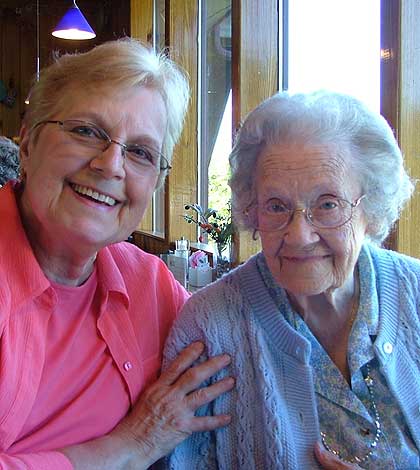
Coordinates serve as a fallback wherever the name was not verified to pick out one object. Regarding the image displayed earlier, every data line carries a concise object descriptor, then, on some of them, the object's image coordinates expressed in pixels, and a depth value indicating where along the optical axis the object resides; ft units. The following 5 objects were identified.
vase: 10.69
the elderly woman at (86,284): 3.89
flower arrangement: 10.59
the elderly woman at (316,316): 4.04
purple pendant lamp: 16.26
